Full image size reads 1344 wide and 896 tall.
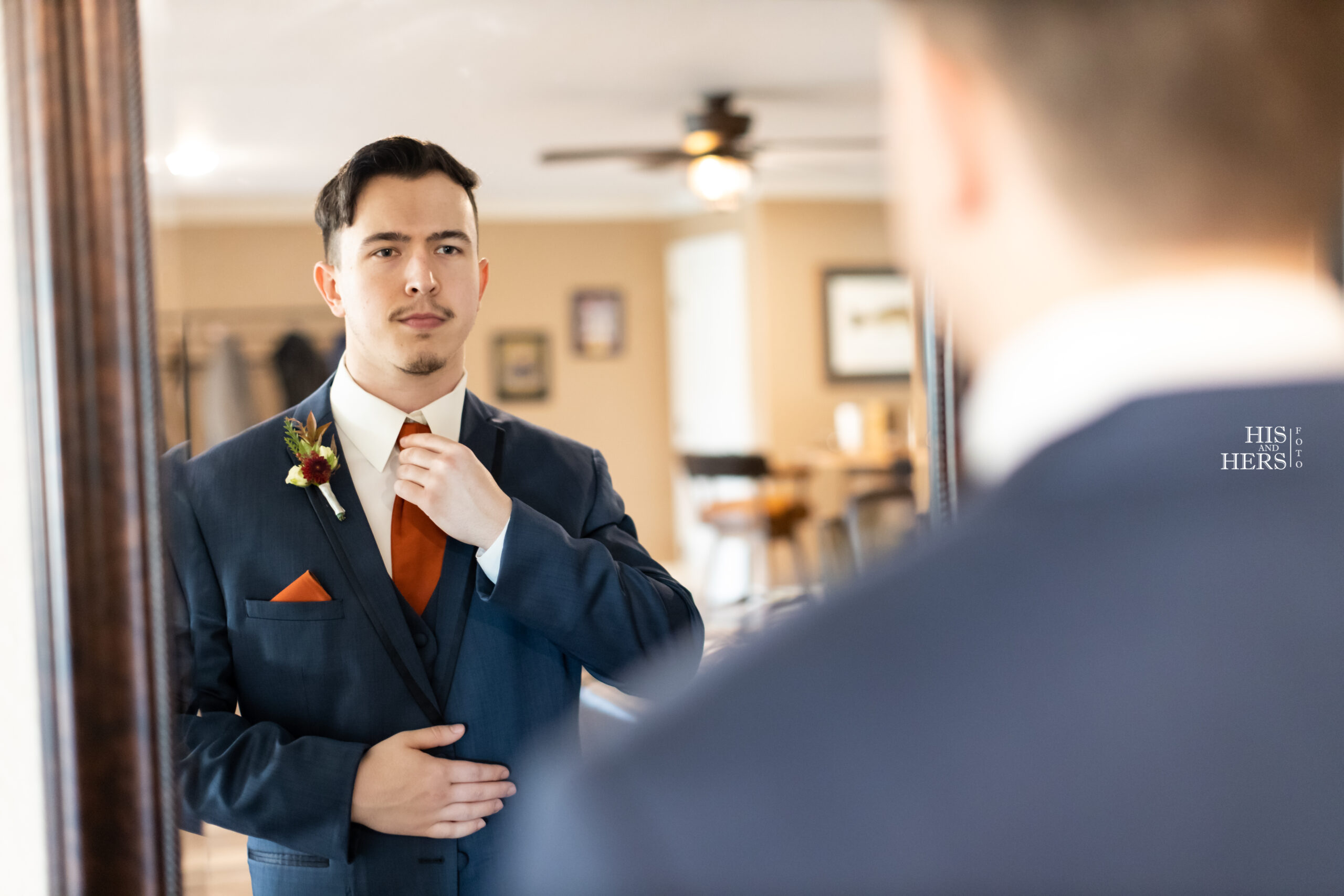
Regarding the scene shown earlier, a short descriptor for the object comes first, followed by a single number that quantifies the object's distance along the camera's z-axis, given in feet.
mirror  2.65
